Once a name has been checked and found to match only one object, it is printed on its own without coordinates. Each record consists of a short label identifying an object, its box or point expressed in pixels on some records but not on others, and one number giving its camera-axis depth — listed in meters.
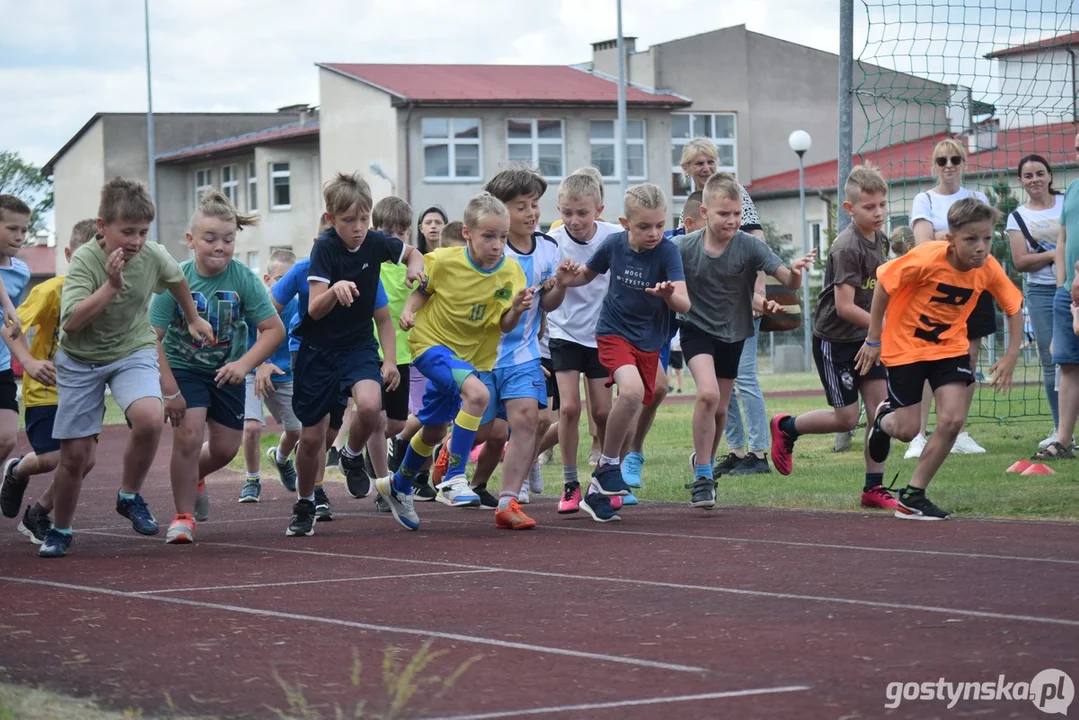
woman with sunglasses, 17.10
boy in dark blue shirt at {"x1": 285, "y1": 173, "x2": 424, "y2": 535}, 12.82
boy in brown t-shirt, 14.43
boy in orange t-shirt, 12.52
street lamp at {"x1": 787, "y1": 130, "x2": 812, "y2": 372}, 58.80
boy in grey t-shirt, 14.35
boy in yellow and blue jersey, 13.21
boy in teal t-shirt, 12.79
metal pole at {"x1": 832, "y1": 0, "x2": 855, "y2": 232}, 20.27
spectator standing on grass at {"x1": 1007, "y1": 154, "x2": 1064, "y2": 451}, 18.24
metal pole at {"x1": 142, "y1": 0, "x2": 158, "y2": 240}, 72.61
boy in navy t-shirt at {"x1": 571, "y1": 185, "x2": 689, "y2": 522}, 13.58
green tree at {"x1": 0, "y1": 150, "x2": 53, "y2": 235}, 157.06
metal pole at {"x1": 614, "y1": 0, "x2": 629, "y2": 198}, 55.37
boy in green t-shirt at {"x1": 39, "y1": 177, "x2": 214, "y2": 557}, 11.86
